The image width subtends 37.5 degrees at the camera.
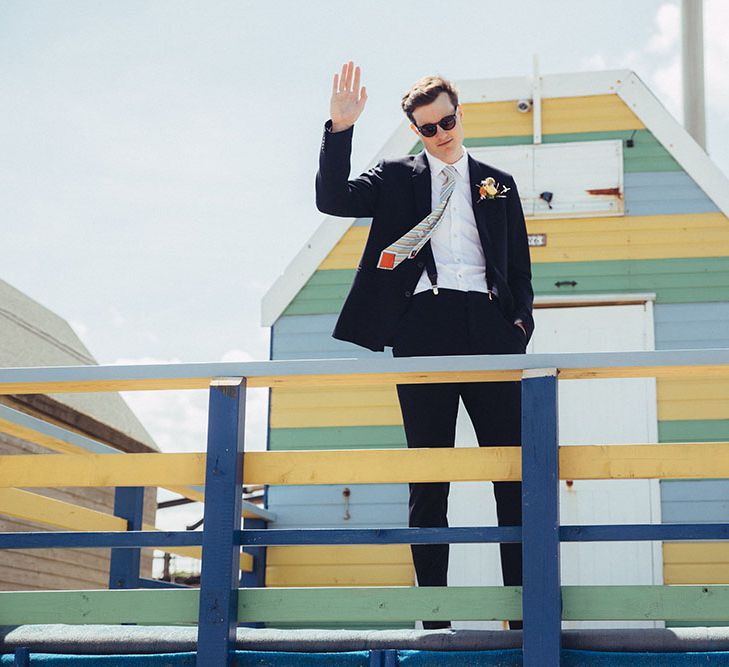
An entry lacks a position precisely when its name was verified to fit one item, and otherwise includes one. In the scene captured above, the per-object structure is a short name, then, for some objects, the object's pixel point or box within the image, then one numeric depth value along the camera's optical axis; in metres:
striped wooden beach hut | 7.09
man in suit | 3.68
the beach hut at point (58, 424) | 9.07
